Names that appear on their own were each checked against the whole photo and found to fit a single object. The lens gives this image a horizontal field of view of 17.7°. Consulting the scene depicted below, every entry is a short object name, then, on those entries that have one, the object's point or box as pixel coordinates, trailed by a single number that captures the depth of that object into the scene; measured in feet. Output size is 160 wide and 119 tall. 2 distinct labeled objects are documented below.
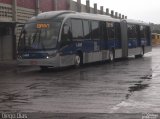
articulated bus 82.02
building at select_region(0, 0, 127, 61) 113.39
